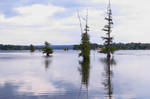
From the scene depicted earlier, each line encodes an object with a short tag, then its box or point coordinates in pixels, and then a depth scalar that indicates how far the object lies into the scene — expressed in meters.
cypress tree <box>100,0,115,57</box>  66.16
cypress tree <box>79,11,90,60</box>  67.28
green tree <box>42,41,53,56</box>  102.60
